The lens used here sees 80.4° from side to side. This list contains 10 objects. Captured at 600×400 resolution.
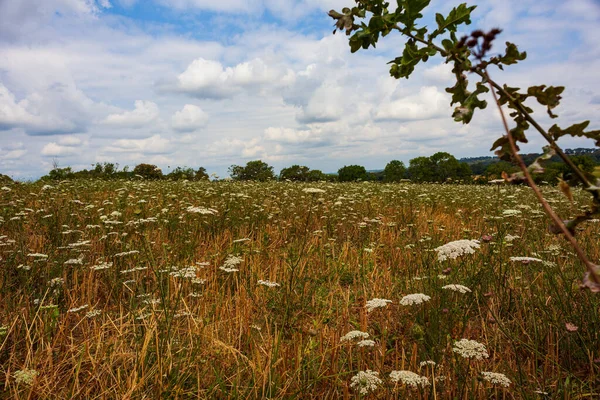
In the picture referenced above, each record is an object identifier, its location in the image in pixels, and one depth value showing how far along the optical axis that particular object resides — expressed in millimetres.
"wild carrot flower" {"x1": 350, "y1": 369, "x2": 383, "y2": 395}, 2048
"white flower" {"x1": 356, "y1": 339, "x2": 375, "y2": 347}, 2251
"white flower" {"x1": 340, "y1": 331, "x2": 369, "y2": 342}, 2356
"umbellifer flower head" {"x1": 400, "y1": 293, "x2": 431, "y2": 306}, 2484
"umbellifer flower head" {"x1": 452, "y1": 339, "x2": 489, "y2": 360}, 2165
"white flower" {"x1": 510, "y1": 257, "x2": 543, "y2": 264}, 2866
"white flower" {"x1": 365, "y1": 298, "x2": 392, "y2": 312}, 2545
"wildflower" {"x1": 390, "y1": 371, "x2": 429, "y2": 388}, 2016
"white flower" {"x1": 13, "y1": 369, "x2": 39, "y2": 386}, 2238
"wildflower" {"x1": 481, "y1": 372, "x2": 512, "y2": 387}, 2115
